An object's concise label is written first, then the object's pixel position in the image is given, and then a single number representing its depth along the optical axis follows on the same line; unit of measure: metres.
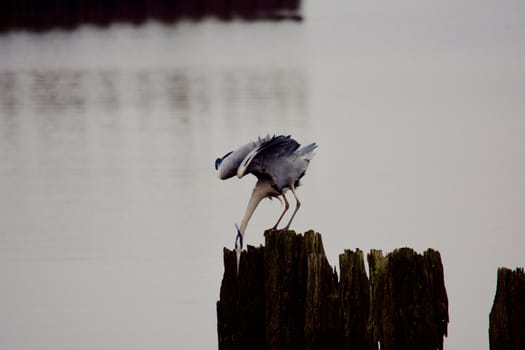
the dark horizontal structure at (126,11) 163.87
